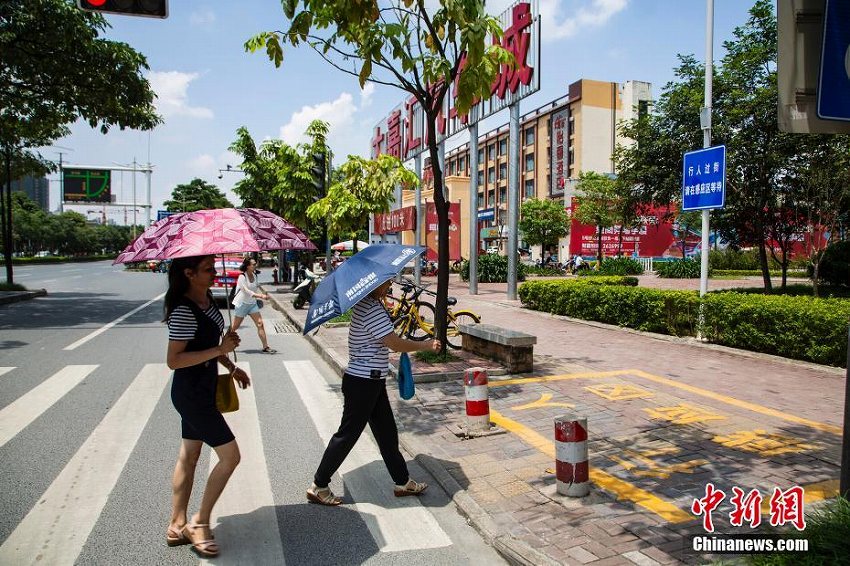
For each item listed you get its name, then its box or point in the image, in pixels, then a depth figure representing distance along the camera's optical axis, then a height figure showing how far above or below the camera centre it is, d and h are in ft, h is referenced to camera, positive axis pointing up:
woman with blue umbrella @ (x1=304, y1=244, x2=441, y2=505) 13.01 -2.10
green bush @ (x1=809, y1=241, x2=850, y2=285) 57.47 -0.15
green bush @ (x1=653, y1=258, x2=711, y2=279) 111.75 -1.81
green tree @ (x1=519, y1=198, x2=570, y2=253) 131.64 +8.18
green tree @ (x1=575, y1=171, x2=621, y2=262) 111.34 +10.72
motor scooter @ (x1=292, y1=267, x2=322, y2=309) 54.08 -3.07
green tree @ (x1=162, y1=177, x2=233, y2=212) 249.96 +24.93
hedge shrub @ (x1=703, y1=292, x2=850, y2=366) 27.73 -3.31
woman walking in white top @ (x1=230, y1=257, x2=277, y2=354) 33.47 -2.30
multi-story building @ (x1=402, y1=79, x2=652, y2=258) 176.04 +36.00
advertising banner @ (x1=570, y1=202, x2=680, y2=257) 133.28 +4.38
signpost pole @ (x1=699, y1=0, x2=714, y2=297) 34.76 +10.38
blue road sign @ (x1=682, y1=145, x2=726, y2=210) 33.42 +4.81
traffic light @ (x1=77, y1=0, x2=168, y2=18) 19.19 +8.20
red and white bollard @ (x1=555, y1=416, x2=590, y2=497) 13.65 -4.64
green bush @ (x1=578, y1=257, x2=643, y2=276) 109.40 -1.56
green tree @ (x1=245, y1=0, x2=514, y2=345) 21.25 +8.67
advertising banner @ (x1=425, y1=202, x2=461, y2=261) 132.89 +6.82
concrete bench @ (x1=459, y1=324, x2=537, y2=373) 27.35 -4.31
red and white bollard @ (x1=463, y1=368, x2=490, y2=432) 18.08 -4.45
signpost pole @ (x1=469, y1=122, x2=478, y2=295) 68.49 +5.44
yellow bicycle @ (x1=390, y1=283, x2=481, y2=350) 34.99 -3.90
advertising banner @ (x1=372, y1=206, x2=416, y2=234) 132.36 +8.57
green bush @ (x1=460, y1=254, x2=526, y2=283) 93.97 -1.90
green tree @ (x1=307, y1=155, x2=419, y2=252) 49.34 +5.30
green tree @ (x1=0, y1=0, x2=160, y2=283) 48.73 +16.24
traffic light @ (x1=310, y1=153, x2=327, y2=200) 43.98 +6.53
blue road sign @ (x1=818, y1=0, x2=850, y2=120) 8.42 +2.84
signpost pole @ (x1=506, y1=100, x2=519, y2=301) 61.31 +4.71
